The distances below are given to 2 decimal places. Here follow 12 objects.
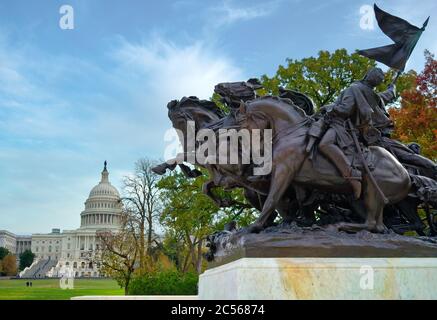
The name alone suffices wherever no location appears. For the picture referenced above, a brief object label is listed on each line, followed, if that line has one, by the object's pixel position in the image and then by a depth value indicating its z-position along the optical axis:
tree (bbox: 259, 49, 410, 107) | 27.77
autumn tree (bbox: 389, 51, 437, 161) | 22.58
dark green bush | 27.61
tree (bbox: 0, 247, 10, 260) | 137.88
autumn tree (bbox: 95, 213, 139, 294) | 40.97
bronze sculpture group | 9.02
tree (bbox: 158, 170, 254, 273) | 27.36
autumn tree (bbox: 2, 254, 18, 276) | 129.38
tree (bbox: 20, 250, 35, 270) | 150.98
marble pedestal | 7.78
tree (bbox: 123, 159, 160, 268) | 42.44
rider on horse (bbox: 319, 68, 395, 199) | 8.91
